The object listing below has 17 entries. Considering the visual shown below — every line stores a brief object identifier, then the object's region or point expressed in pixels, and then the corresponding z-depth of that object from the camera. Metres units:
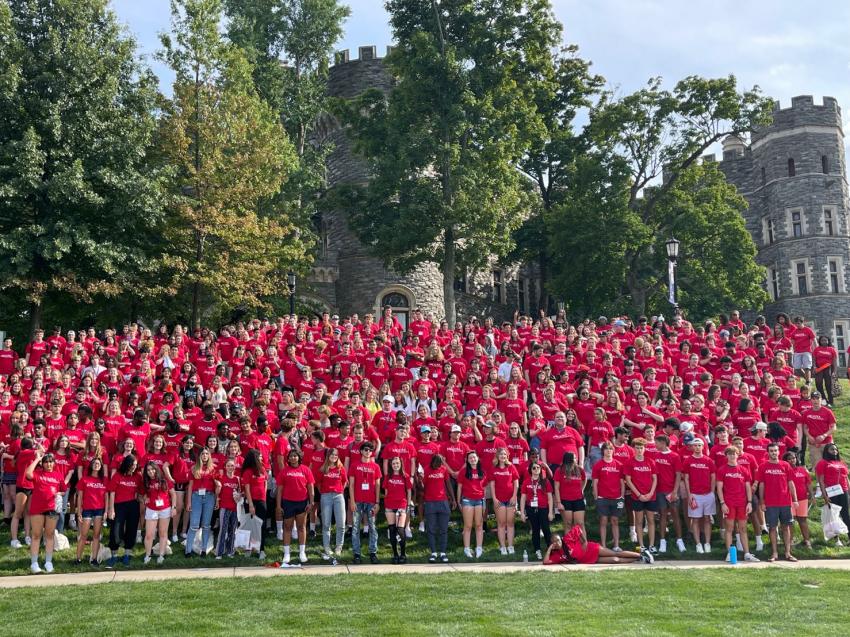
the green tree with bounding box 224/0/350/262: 36.66
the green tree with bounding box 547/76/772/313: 36.12
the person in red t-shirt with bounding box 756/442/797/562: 13.11
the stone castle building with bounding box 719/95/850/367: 47.25
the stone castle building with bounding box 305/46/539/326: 38.19
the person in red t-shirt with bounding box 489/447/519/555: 13.02
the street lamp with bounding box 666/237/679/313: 26.47
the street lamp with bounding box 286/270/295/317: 25.56
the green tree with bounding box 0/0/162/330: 22.61
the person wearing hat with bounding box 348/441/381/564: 12.81
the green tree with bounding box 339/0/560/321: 29.20
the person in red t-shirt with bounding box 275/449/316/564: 12.48
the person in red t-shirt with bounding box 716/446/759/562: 13.06
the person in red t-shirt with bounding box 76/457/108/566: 12.07
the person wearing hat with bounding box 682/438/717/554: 13.30
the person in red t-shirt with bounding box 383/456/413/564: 12.69
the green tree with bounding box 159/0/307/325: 25.61
